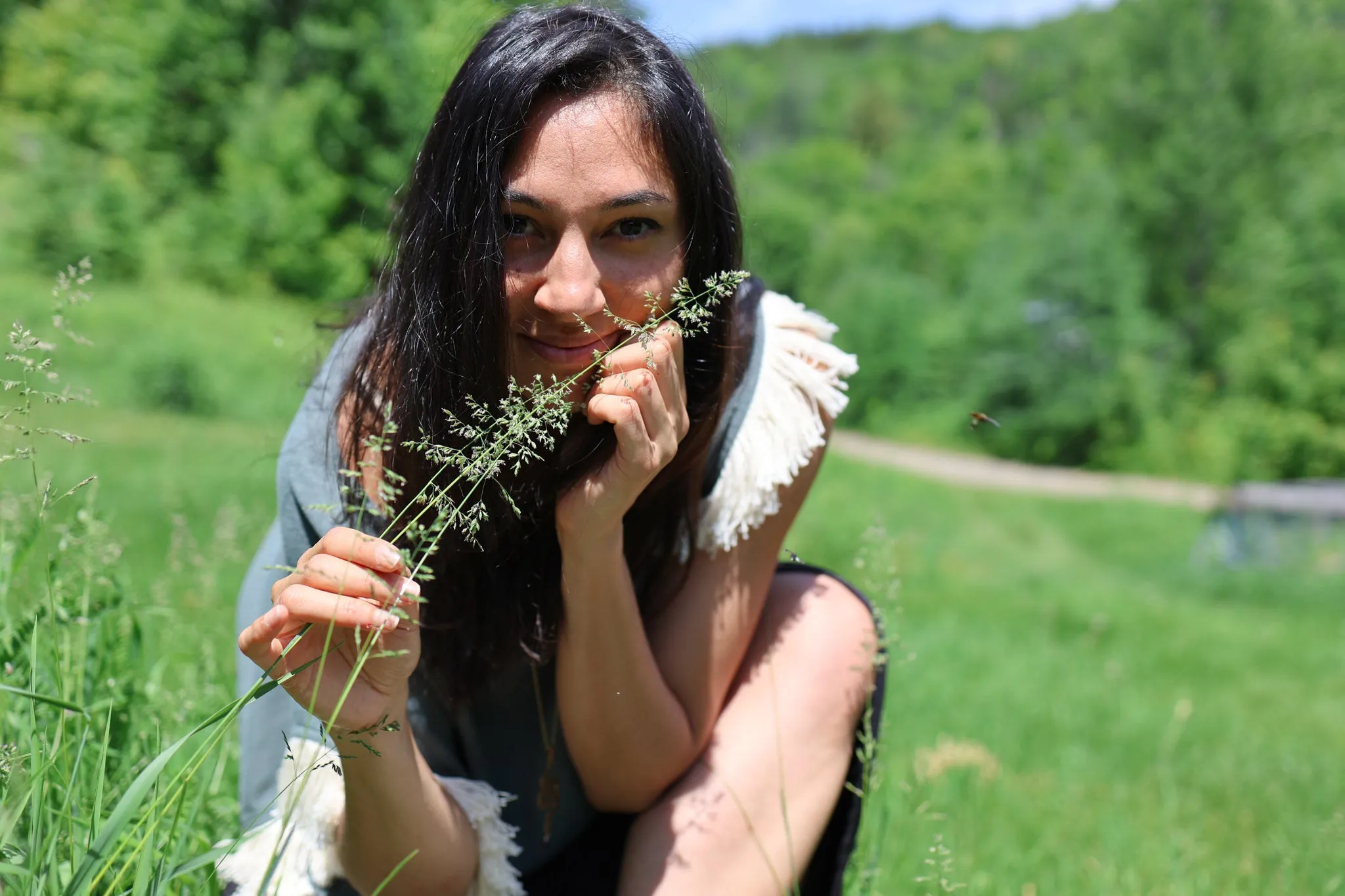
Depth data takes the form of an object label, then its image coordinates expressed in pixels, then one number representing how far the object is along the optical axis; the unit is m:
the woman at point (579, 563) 1.44
